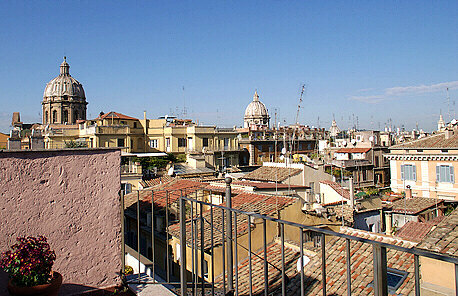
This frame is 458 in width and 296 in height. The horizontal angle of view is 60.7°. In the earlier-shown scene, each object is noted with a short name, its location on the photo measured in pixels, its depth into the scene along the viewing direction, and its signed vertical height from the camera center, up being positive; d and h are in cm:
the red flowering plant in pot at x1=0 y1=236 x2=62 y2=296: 362 -105
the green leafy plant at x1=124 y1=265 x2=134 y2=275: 517 -155
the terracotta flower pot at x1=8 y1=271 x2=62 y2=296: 365 -127
